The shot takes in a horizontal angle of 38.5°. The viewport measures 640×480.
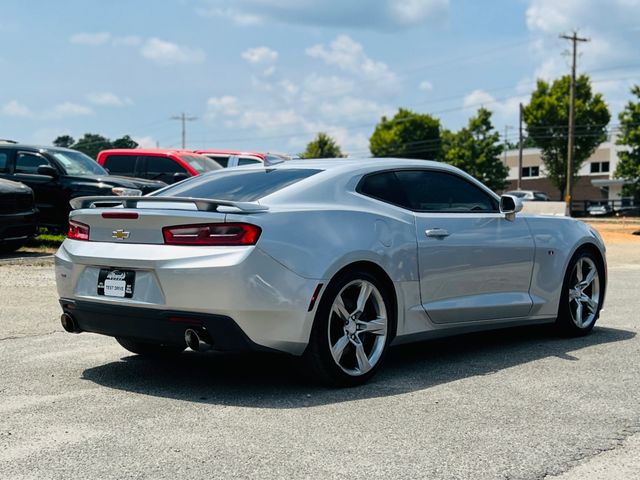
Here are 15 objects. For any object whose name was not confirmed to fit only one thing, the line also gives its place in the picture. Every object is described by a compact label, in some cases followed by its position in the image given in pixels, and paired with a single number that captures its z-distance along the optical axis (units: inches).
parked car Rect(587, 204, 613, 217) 2442.2
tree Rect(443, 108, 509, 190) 3056.1
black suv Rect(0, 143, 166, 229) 638.5
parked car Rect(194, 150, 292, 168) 877.2
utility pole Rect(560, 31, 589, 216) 2058.3
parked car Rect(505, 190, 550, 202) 2401.7
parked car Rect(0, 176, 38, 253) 558.9
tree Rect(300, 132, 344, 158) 4471.0
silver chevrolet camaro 215.0
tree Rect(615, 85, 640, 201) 2456.9
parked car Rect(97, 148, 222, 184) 772.6
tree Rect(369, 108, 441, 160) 3878.0
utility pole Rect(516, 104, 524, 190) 2709.2
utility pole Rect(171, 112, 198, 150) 4271.7
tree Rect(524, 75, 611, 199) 2765.7
